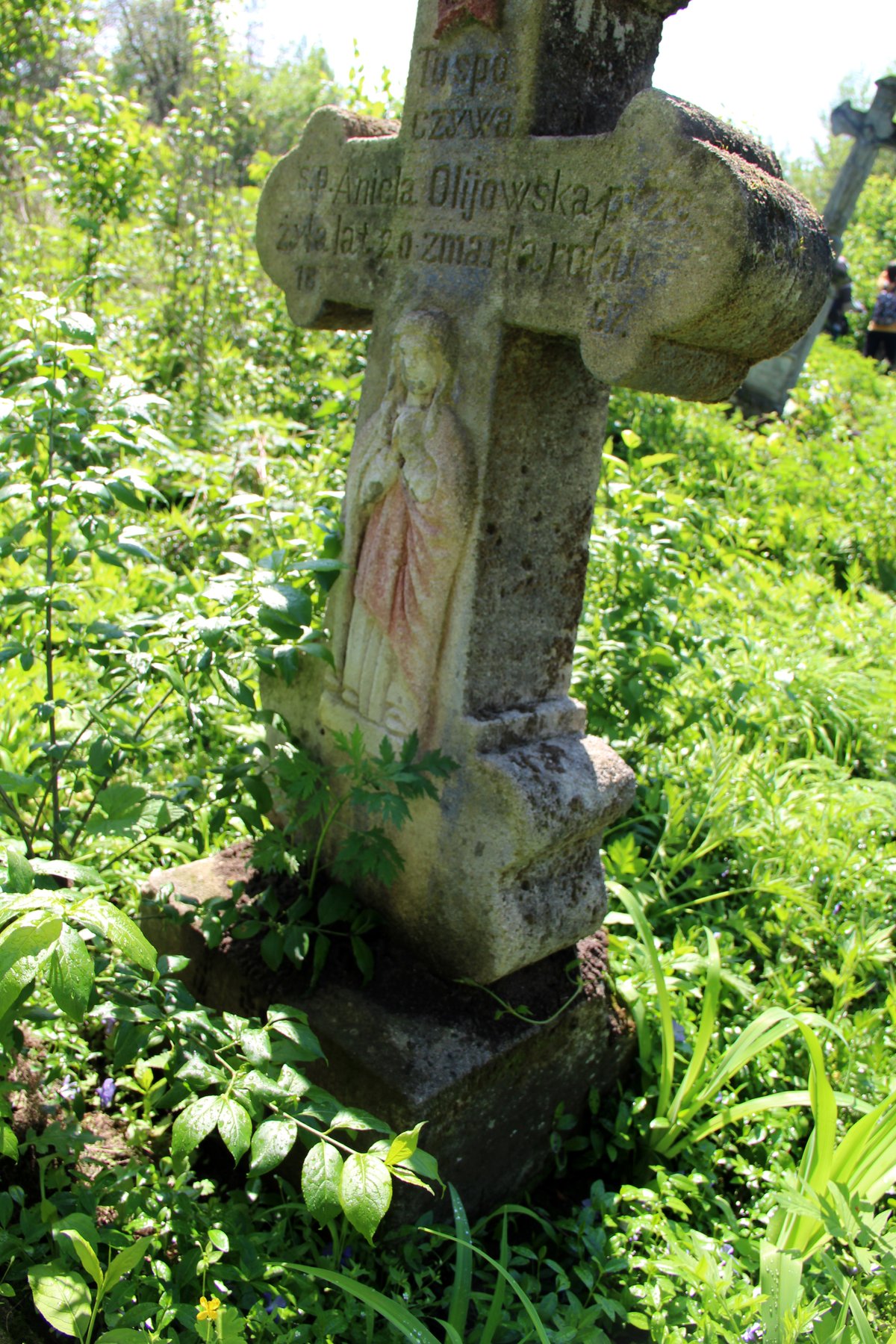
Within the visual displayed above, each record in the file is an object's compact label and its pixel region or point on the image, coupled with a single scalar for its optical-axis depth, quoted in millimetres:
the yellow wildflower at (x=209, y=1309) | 1317
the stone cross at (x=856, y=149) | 8195
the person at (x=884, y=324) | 10195
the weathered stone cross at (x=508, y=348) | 1591
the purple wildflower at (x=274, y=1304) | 1647
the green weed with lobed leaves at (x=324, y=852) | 1935
